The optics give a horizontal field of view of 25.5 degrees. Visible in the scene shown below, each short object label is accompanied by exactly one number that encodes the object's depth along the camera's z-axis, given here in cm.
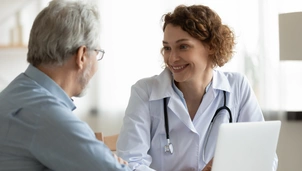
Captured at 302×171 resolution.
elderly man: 149
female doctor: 222
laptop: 174
